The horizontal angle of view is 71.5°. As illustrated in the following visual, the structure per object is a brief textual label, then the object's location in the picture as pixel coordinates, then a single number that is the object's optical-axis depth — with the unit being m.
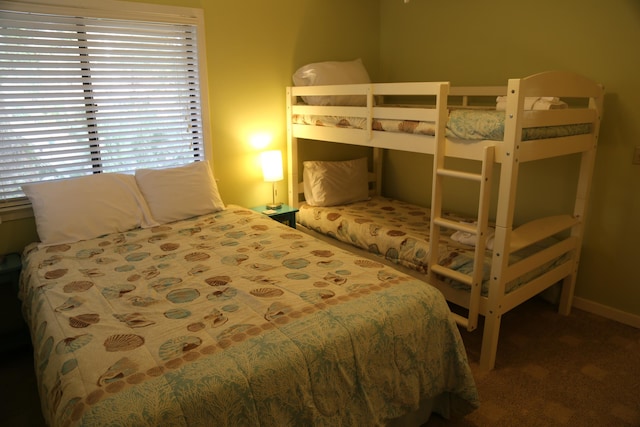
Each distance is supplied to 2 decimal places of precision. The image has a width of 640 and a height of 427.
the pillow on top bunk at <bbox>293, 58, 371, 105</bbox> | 3.45
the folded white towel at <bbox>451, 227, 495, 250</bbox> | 2.74
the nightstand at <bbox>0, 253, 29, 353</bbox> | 2.52
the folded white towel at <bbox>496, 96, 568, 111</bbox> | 2.32
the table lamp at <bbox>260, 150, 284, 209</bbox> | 3.53
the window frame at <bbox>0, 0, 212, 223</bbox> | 2.61
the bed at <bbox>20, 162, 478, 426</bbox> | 1.38
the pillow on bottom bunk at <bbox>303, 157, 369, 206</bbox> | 3.72
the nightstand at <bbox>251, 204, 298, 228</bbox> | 3.47
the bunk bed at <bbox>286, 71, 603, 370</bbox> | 2.24
